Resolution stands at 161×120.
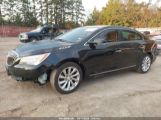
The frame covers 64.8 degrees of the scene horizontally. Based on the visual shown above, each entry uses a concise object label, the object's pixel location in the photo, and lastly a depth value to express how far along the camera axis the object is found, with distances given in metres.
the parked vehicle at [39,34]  9.85
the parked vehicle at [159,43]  5.99
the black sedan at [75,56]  2.65
